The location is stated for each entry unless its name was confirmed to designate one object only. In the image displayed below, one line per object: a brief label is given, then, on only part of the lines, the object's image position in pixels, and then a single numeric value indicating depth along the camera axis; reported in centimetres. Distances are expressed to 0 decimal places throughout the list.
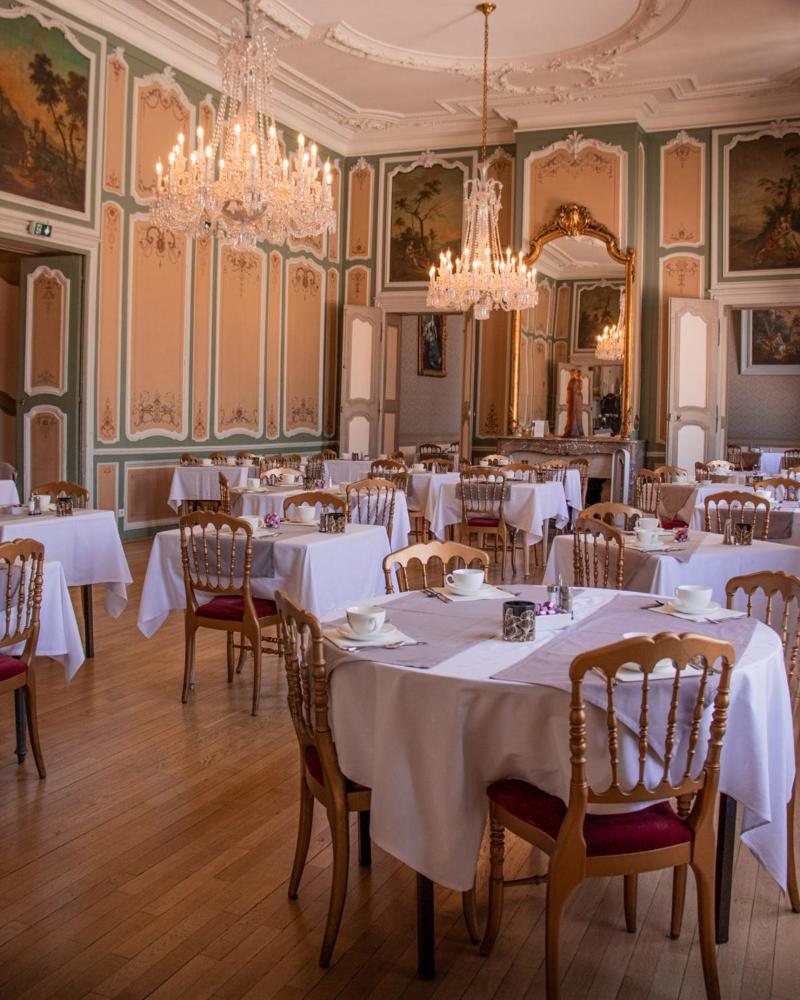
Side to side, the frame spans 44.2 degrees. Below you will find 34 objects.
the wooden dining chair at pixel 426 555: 354
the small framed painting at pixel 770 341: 1515
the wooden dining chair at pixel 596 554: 444
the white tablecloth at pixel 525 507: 820
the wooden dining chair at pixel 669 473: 901
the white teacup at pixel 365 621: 265
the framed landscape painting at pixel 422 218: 1275
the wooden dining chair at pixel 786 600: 277
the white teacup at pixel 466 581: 324
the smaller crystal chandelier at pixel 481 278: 911
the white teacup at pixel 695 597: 297
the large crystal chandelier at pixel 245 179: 625
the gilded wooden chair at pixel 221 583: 452
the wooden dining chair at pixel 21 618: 351
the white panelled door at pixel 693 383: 1155
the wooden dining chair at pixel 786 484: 712
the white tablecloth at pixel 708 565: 443
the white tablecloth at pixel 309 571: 464
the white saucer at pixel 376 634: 265
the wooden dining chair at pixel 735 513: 608
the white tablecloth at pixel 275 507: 689
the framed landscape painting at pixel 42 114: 817
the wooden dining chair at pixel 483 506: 821
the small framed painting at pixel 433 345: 1546
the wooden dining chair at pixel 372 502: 629
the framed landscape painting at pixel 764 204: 1140
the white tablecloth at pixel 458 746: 233
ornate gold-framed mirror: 1168
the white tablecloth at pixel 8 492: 720
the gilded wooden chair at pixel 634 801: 212
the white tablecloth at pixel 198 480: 930
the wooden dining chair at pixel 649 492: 834
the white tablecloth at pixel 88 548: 520
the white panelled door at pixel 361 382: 1249
